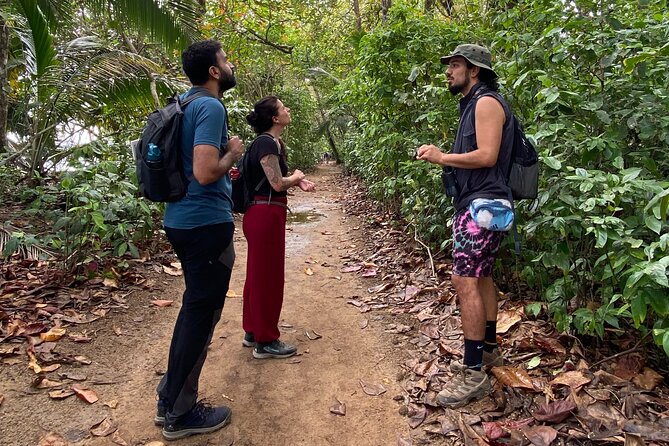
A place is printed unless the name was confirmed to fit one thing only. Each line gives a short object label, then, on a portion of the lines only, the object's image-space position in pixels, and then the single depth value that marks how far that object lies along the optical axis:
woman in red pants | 3.33
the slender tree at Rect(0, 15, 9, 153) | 5.36
